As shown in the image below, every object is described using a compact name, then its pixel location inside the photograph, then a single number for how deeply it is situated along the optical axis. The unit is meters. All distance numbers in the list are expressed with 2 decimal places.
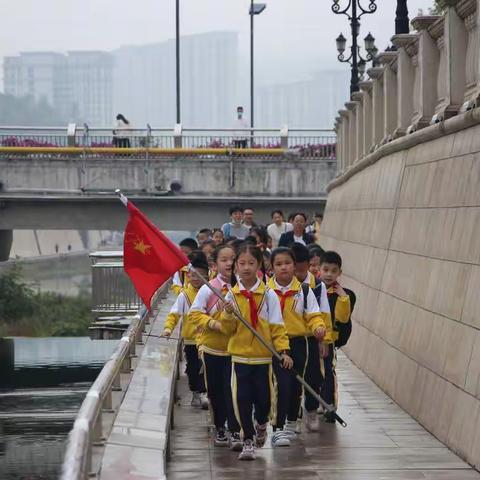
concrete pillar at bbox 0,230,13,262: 53.38
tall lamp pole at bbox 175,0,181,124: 61.25
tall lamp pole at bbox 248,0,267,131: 72.38
